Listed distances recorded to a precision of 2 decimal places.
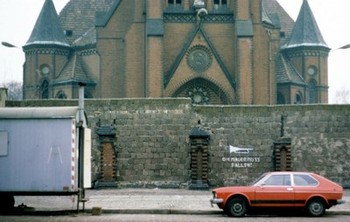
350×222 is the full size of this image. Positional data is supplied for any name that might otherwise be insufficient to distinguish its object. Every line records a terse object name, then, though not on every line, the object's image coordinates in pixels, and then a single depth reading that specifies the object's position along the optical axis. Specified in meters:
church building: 43.34
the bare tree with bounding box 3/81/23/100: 127.29
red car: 18.67
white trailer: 18.83
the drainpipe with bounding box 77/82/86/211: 19.30
